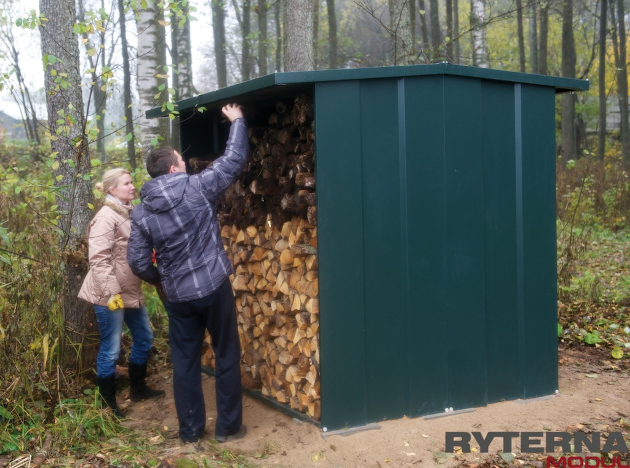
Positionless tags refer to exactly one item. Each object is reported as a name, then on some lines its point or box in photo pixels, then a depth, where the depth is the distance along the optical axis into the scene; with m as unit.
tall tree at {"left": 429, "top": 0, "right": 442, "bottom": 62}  16.78
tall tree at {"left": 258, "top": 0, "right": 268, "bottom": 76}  13.94
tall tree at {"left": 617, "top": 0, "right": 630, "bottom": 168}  17.83
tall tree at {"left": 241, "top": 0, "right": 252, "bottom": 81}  19.31
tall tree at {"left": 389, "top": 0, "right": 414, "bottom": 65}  9.16
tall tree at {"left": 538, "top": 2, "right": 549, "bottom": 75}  17.23
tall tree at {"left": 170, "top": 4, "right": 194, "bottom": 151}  12.78
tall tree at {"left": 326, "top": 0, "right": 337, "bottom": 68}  18.53
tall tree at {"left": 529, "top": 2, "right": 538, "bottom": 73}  21.28
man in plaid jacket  4.26
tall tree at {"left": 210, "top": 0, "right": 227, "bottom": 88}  22.02
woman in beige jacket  4.73
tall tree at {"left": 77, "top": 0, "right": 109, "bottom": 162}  5.05
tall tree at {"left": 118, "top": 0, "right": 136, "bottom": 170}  18.80
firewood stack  4.47
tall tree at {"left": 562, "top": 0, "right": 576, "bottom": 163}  16.14
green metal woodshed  4.30
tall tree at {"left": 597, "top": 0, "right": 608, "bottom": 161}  15.16
